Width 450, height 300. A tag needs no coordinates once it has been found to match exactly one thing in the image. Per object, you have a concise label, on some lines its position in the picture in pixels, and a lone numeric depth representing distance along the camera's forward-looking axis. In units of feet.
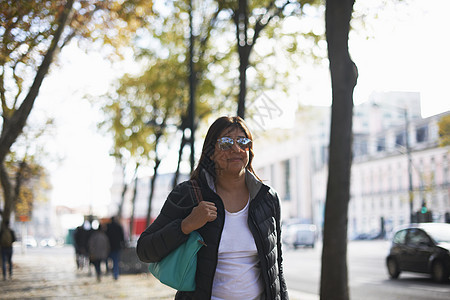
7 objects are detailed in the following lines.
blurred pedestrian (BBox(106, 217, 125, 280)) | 59.72
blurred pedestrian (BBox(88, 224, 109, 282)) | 61.67
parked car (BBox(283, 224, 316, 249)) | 149.48
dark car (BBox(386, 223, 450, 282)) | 52.29
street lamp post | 128.57
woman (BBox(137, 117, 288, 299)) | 9.76
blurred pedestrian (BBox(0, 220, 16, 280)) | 63.21
